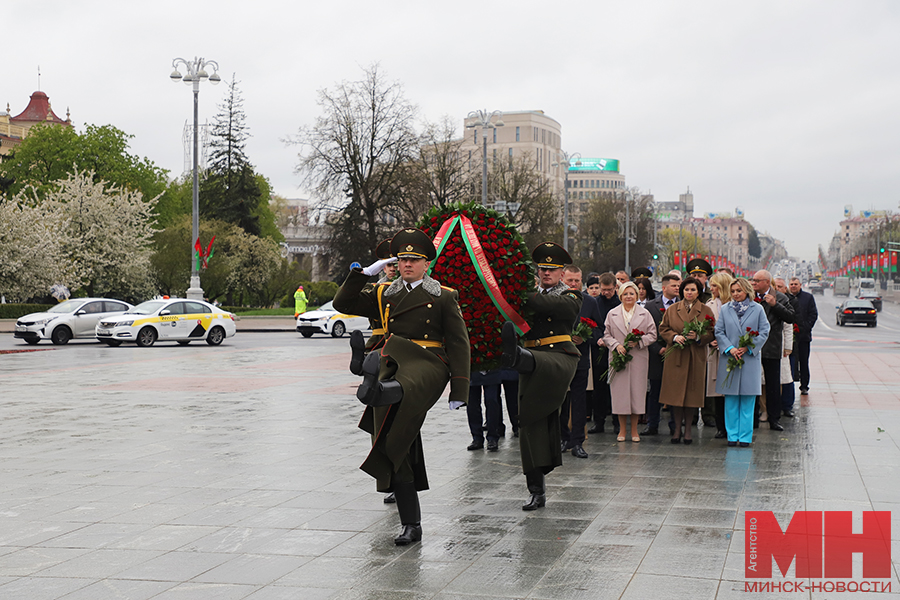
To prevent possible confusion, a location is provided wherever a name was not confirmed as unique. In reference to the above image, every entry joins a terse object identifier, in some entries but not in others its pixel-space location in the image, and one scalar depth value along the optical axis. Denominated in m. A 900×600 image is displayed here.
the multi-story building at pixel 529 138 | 161.00
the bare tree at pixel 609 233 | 90.06
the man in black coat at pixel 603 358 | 10.96
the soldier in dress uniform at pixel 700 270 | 11.41
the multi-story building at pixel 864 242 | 142.77
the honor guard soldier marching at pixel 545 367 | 6.89
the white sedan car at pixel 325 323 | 33.84
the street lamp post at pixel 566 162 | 49.63
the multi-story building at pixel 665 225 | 182.68
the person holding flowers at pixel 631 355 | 10.35
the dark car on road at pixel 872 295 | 70.38
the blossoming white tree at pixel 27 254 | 40.59
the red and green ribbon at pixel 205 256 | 44.50
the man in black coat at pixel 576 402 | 9.37
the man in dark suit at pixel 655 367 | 10.87
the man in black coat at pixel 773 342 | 11.09
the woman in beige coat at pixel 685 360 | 10.23
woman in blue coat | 9.91
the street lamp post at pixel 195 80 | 32.53
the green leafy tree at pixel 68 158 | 64.19
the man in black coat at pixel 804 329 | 14.49
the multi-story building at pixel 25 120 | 96.81
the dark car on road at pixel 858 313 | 46.98
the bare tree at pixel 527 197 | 59.00
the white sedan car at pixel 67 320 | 28.53
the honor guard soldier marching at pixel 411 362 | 5.85
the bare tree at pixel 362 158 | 48.97
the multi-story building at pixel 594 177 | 192.62
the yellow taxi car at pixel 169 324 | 27.62
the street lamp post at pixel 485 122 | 37.91
